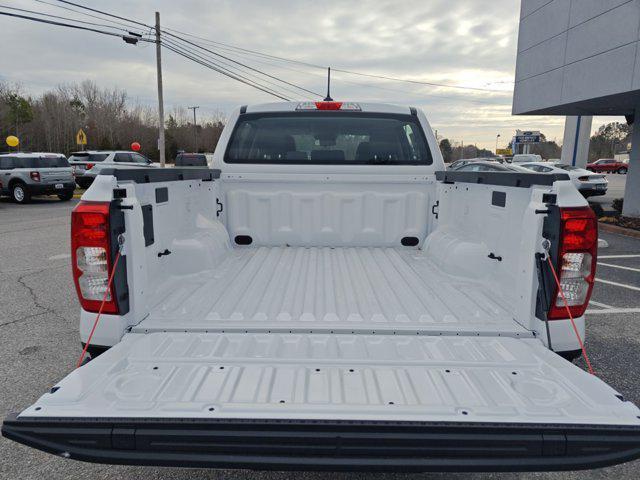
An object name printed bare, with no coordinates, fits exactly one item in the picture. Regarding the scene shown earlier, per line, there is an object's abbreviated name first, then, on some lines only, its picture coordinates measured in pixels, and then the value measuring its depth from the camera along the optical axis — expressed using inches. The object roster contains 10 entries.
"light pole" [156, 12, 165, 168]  1016.2
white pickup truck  62.4
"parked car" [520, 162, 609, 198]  797.9
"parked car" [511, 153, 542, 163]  1200.5
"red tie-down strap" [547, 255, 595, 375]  84.9
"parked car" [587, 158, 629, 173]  1980.8
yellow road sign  976.9
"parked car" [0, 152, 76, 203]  685.9
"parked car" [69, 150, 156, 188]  836.6
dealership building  479.1
